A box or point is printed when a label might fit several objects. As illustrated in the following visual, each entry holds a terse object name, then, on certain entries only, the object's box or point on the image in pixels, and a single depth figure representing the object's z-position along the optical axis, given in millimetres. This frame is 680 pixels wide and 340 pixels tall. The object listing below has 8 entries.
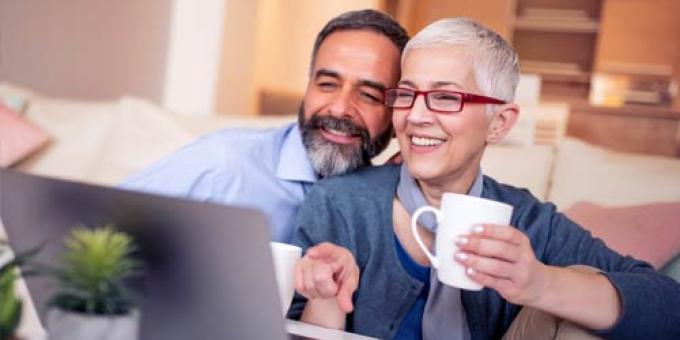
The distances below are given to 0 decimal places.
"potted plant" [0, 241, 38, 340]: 522
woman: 1129
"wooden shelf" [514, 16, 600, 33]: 5465
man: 1420
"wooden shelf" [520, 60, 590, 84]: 5492
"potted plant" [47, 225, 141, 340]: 544
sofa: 1591
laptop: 575
